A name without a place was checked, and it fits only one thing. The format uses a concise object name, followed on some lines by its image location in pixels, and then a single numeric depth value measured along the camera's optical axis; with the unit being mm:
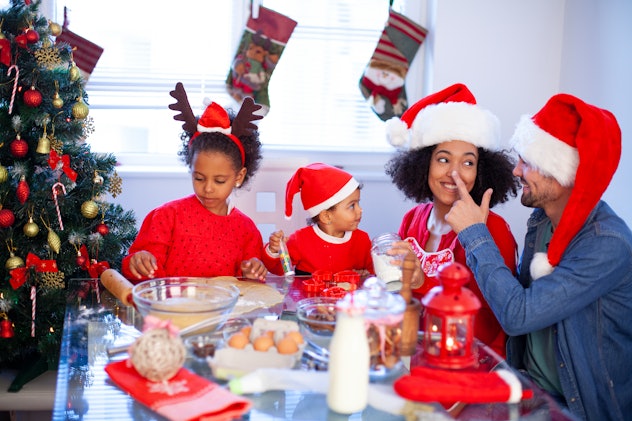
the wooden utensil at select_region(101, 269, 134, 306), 1738
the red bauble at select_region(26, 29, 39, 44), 2207
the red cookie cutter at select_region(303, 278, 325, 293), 2002
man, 1792
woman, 2260
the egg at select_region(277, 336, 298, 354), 1379
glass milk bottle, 1188
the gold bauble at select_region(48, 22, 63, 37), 2303
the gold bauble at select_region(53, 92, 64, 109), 2260
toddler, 2418
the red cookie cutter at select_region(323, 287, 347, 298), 1918
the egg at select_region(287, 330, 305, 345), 1404
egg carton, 1330
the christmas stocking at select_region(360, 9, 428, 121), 3268
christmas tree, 2256
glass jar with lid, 1277
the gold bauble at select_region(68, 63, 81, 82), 2340
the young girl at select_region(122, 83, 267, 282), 2322
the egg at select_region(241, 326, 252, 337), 1448
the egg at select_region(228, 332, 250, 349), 1395
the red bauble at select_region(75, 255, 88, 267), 2328
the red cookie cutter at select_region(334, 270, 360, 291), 2084
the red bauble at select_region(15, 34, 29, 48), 2205
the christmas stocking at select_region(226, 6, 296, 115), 3184
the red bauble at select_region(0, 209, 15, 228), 2238
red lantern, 1323
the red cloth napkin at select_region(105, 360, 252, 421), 1182
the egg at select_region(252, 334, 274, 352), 1375
